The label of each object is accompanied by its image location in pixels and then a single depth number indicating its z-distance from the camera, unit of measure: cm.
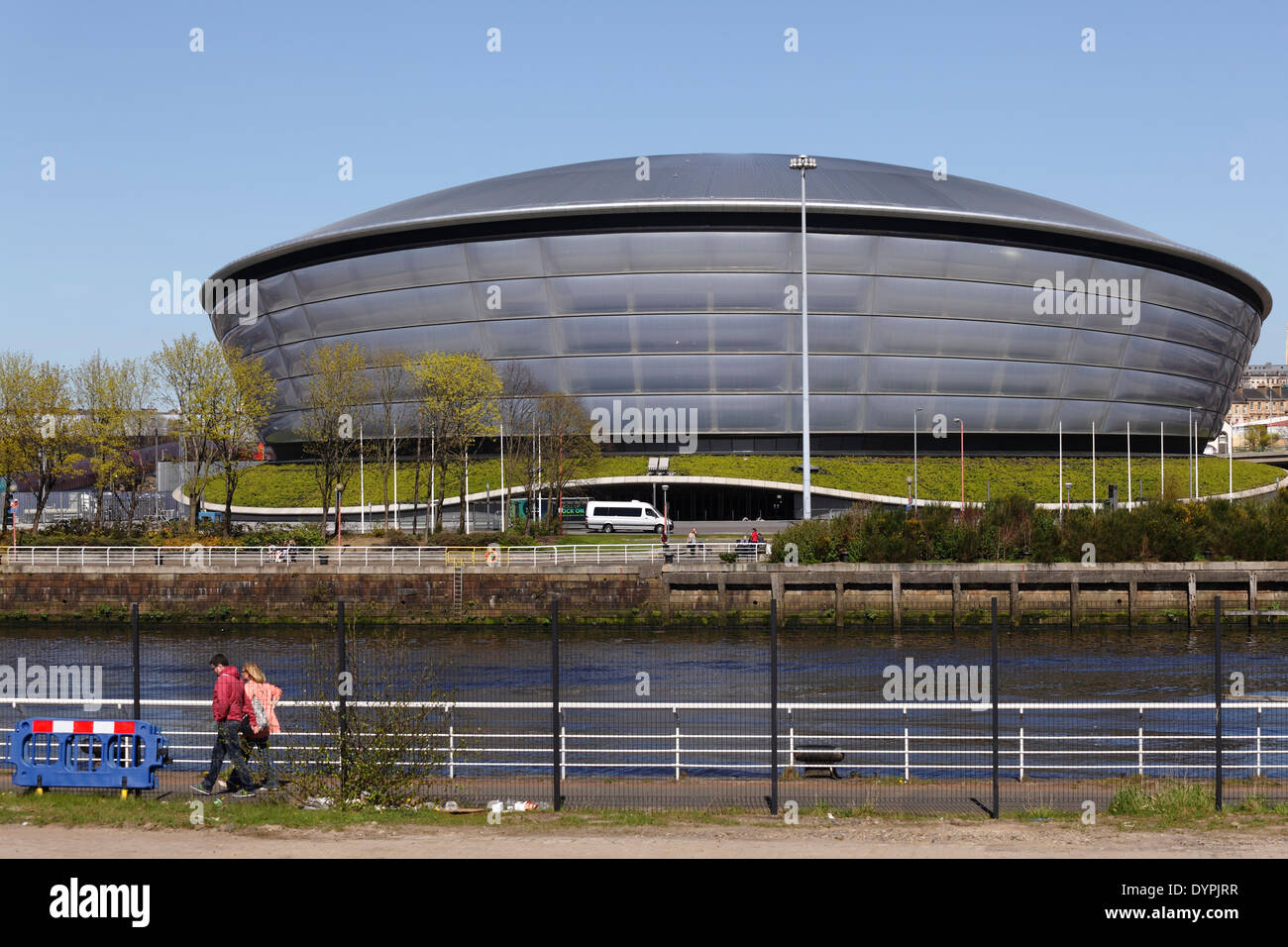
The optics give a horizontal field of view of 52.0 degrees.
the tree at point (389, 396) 7988
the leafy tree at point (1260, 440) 18375
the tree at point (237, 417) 6669
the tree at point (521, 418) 7544
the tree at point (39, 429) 6781
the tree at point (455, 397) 7025
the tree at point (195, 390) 6638
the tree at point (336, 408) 6869
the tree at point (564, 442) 7362
